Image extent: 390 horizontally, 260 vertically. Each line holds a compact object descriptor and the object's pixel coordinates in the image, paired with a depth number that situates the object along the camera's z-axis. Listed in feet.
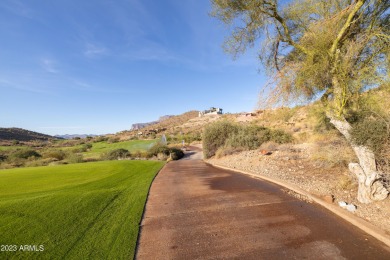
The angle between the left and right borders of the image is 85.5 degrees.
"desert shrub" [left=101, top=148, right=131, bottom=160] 91.99
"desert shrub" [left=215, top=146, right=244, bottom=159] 55.88
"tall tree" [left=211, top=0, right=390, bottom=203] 18.48
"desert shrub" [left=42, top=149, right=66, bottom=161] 95.43
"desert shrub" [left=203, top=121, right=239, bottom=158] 64.03
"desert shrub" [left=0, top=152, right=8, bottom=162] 91.89
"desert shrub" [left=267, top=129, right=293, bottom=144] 59.57
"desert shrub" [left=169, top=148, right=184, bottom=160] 81.93
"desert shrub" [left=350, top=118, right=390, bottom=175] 18.63
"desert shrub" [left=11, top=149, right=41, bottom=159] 92.92
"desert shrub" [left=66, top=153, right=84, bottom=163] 75.76
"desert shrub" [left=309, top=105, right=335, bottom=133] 42.06
